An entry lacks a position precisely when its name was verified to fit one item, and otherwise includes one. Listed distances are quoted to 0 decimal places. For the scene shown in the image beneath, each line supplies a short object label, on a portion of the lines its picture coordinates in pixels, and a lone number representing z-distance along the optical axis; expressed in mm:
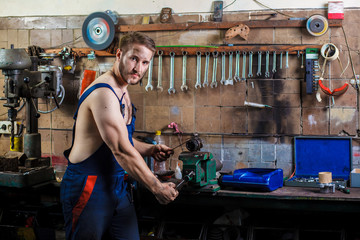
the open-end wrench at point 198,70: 3623
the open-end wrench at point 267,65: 3486
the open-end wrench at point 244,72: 3541
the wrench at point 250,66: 3533
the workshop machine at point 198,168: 2732
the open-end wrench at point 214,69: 3602
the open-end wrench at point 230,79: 3569
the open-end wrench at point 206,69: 3609
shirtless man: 2004
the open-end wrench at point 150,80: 3701
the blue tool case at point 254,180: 2844
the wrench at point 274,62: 3473
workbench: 2785
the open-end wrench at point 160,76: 3697
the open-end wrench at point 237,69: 3562
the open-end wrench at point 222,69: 3582
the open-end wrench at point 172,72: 3670
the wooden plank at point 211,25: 3439
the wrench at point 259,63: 3502
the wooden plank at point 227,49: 3446
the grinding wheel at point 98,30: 3668
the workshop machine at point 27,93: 3090
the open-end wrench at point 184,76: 3644
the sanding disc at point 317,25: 3354
